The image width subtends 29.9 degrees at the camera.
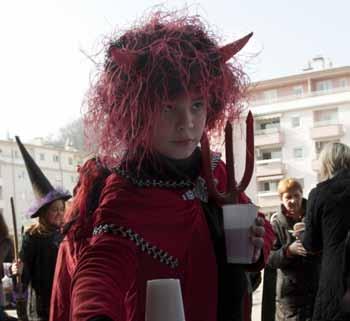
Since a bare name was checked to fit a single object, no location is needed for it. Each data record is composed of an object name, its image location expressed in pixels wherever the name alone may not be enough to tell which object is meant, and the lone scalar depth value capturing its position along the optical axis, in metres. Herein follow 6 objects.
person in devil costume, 1.37
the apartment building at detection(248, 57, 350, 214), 17.47
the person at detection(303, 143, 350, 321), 2.75
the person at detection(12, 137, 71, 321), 3.94
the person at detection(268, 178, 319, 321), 3.50
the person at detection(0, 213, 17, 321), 2.83
